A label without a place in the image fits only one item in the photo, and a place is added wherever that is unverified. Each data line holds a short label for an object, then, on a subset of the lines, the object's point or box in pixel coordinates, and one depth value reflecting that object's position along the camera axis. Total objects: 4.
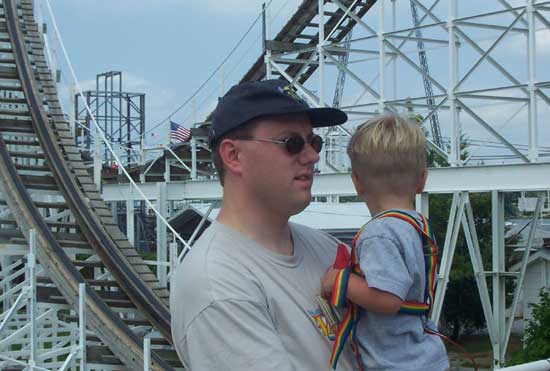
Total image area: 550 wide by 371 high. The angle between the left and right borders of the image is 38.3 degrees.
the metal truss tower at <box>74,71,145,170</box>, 30.30
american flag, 16.25
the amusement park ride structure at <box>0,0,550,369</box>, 6.57
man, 1.37
